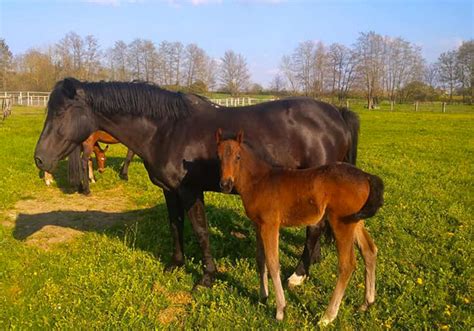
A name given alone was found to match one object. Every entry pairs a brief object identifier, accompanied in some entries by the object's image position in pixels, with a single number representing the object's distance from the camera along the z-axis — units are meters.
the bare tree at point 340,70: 50.00
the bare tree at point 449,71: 57.97
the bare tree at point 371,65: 52.69
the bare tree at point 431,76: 60.81
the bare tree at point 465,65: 54.61
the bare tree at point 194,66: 53.46
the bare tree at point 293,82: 52.56
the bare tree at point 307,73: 50.22
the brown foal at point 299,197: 3.25
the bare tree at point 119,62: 51.19
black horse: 4.23
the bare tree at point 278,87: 60.41
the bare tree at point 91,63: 48.22
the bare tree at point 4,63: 50.10
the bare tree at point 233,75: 56.84
